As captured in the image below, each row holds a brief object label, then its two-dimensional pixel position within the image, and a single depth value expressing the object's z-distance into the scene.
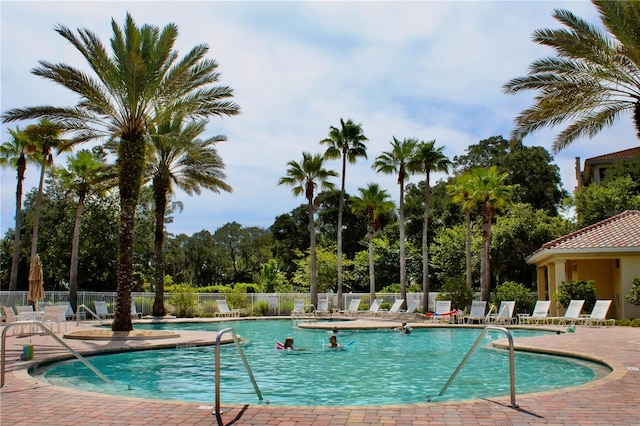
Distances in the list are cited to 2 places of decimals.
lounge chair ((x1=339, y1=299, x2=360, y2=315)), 31.40
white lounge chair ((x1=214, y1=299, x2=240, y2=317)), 29.44
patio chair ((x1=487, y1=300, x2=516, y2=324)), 23.85
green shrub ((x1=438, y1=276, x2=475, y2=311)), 28.11
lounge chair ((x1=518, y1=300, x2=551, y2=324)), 22.50
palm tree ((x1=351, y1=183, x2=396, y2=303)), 35.78
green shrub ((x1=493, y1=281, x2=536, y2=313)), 26.83
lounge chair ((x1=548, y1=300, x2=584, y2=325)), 21.36
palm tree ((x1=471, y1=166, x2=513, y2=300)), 28.58
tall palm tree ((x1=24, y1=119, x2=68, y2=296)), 30.71
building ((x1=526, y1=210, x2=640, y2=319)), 22.66
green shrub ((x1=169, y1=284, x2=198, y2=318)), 30.31
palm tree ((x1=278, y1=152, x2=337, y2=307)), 34.88
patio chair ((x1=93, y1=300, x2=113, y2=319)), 25.97
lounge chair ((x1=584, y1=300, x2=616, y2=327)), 20.84
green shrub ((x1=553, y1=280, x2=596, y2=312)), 22.84
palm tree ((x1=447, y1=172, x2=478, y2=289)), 29.48
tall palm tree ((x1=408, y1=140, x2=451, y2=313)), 33.03
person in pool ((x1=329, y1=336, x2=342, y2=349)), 17.06
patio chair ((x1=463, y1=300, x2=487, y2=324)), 24.77
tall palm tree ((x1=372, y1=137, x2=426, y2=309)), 34.00
